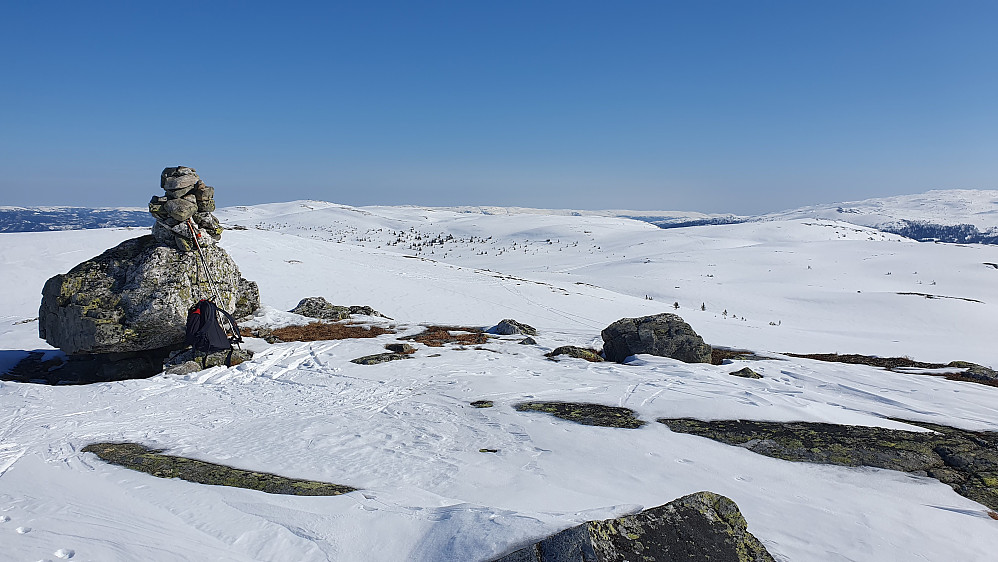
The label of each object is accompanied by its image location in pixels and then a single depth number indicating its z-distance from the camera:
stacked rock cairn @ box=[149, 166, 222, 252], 12.58
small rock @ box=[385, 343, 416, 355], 12.74
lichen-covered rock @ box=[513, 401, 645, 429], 7.25
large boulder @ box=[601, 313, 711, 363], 12.91
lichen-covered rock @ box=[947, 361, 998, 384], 11.31
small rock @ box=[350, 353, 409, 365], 11.55
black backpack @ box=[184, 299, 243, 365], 10.83
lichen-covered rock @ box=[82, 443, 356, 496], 4.96
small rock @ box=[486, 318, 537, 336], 16.38
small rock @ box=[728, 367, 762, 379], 10.79
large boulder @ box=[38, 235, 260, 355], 11.22
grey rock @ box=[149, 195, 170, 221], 12.50
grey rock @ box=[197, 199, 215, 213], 13.40
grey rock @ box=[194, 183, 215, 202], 13.38
